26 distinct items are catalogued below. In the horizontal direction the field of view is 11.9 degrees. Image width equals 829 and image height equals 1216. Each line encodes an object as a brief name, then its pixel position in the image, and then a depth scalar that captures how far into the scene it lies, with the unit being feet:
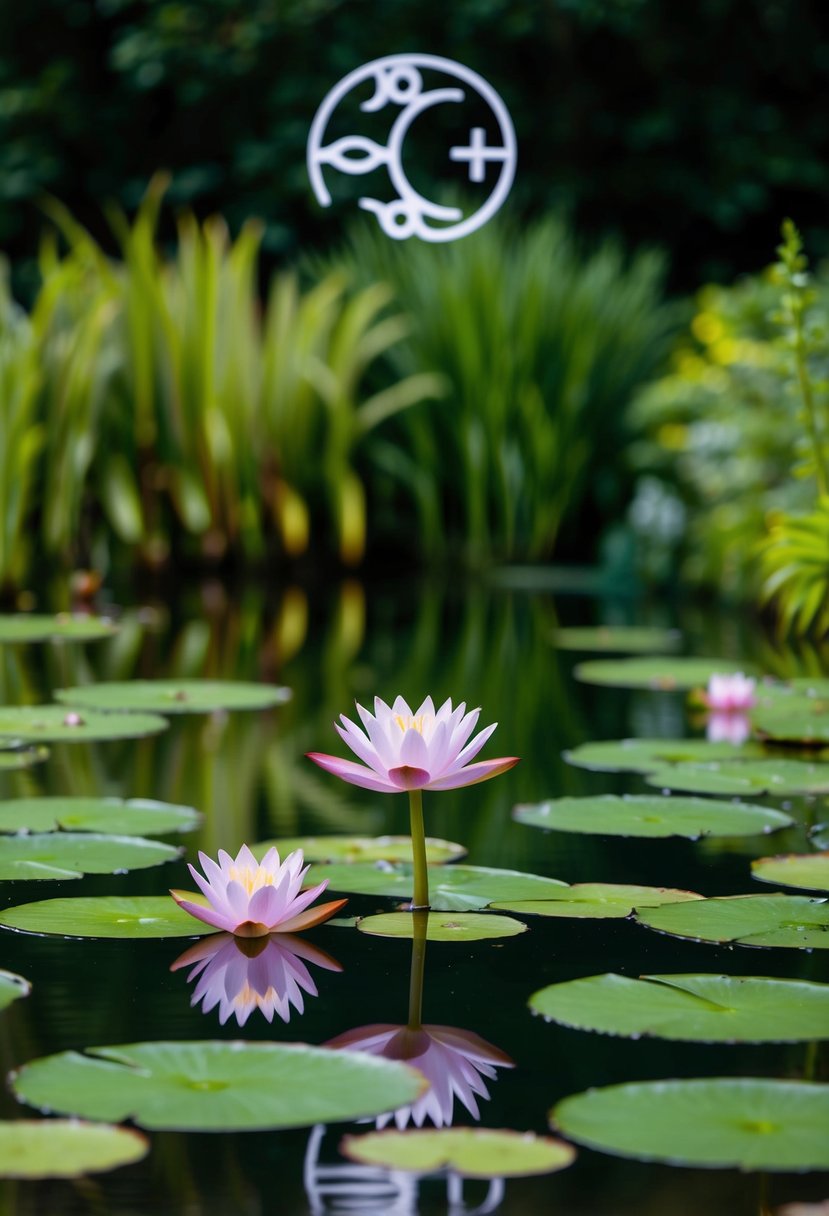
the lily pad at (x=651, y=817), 9.49
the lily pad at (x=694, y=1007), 7.81
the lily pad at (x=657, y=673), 13.38
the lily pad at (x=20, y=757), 10.38
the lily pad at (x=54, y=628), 13.87
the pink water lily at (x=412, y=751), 8.30
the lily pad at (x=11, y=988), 7.91
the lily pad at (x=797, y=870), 8.90
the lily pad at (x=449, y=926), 8.40
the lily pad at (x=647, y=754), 10.56
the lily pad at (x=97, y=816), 9.43
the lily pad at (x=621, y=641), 15.89
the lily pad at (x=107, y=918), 8.38
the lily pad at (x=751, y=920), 8.40
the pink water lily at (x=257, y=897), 8.30
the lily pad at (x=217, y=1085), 7.36
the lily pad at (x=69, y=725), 10.74
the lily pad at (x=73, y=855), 8.90
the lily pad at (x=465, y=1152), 7.22
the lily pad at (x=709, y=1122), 7.26
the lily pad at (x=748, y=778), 10.08
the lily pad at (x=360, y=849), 9.19
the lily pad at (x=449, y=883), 8.71
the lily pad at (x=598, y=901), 8.61
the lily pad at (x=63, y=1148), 7.17
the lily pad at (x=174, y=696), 11.43
